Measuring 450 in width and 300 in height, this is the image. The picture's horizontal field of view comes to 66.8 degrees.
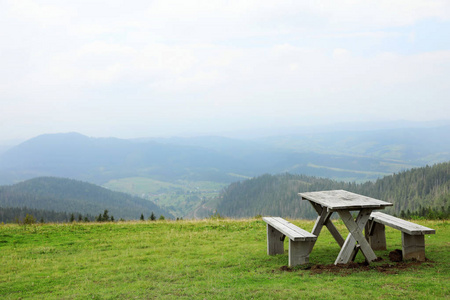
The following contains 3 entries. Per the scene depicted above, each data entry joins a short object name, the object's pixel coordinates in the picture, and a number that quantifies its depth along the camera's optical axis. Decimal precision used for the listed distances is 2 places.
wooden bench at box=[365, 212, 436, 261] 8.85
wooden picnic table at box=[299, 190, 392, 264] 8.26
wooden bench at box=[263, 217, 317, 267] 8.68
